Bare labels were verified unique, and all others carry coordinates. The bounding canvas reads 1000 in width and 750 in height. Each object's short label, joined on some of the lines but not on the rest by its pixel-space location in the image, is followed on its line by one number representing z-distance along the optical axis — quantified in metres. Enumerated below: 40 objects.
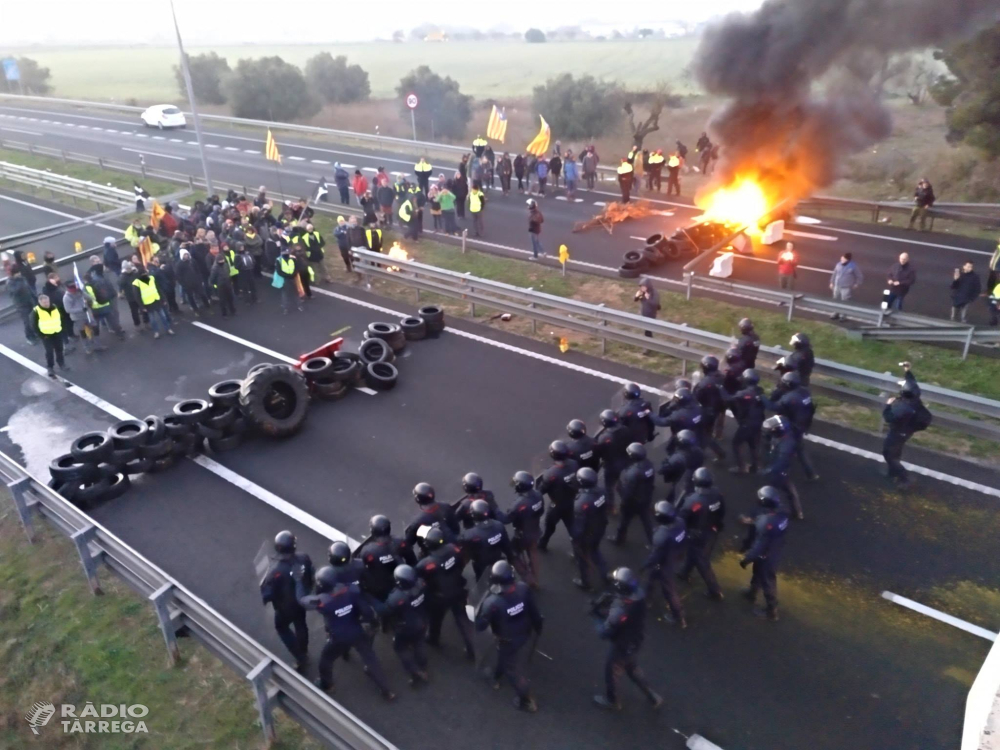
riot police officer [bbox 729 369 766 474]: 9.04
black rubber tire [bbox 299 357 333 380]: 11.59
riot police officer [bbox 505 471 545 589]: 7.40
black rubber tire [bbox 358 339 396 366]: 12.56
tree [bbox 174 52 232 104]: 51.91
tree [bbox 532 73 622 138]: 38.62
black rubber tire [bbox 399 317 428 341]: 13.66
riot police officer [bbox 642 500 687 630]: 6.81
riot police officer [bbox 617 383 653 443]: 8.91
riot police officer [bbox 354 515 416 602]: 6.72
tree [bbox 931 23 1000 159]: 19.66
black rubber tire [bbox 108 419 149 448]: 9.69
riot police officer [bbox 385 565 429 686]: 6.29
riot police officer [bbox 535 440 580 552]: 7.80
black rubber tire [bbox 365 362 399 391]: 11.99
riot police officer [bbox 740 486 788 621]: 6.87
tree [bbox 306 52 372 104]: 51.09
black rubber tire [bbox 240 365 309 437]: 10.53
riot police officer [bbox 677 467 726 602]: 7.14
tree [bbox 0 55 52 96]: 59.09
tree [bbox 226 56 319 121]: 44.44
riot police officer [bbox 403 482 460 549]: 6.97
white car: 39.31
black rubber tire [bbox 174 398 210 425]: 10.23
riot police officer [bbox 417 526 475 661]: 6.57
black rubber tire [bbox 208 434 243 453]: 10.45
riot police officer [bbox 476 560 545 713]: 6.04
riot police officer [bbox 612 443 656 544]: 7.77
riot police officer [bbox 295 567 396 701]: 6.15
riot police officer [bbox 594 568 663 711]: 5.93
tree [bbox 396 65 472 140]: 43.53
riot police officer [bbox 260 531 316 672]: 6.46
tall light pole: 19.89
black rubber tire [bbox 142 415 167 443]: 9.97
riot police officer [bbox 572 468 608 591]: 7.29
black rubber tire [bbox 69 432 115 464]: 9.35
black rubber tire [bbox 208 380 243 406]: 10.62
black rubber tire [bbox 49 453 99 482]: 9.27
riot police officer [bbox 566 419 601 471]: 8.40
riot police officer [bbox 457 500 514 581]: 6.98
